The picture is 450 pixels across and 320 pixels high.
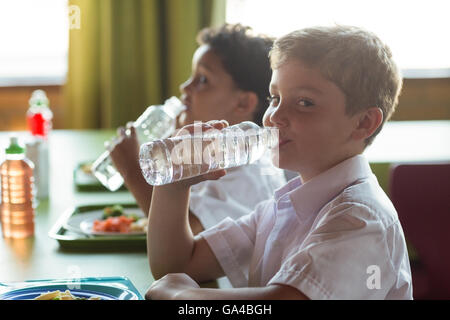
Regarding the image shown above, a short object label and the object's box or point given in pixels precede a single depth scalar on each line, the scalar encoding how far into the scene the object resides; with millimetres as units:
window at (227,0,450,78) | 3201
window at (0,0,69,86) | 3404
